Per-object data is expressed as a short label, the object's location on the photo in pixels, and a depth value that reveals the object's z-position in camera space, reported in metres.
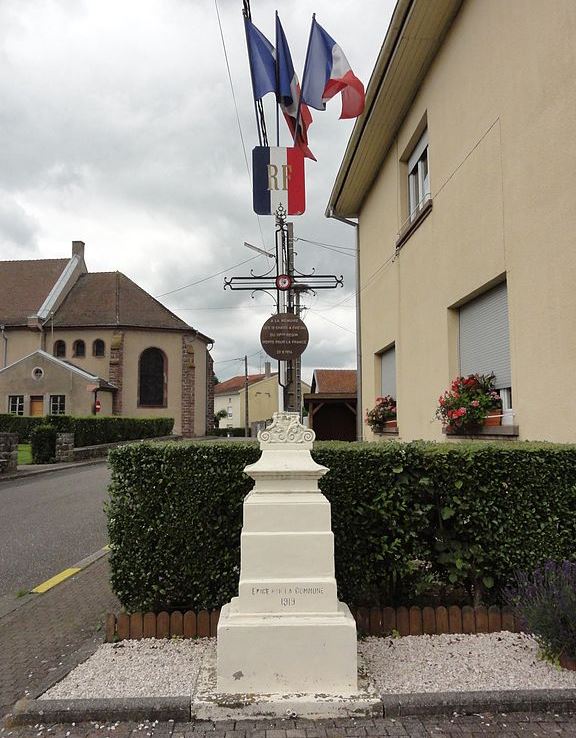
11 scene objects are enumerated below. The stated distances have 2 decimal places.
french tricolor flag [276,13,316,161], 6.73
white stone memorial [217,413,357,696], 3.43
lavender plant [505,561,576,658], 3.56
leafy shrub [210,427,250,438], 51.53
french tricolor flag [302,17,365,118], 6.89
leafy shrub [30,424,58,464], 23.08
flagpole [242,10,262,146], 6.34
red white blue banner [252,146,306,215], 6.40
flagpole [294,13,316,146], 6.56
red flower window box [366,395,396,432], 10.81
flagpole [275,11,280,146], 6.81
